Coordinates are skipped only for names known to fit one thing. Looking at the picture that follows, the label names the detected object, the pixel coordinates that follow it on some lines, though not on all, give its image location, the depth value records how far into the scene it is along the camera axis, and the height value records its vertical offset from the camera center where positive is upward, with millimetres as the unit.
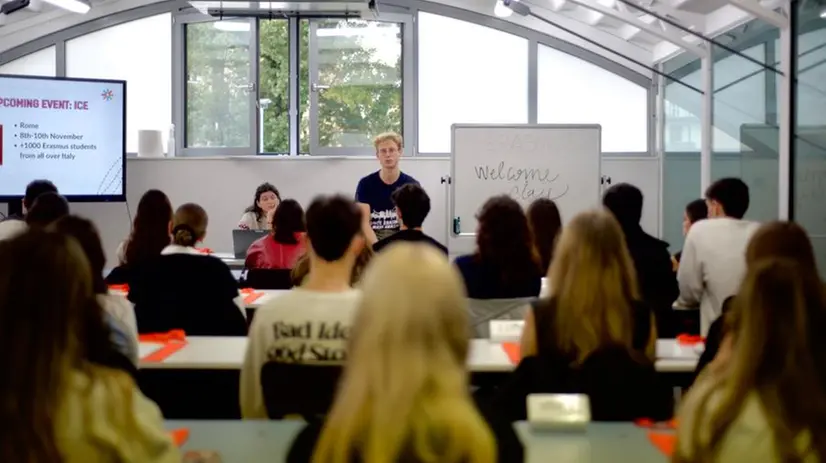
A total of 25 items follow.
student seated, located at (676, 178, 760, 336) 4059 -233
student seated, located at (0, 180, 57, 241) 5043 +55
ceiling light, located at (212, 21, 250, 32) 8086 +1653
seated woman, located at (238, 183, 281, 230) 6902 -45
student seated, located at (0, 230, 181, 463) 1546 -309
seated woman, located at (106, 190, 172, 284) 3680 -109
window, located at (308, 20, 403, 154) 8070 +1174
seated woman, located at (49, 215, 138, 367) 2430 -148
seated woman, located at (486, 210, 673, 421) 2391 -364
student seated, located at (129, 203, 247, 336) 3523 -378
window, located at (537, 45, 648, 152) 8062 +984
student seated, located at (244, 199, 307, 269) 4840 -227
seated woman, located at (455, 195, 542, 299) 3322 -211
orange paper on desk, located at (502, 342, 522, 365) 2992 -525
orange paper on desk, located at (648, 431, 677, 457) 2018 -565
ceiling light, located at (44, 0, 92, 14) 7168 +1667
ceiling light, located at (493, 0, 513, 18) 7254 +1649
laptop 6160 -255
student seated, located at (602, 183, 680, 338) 4020 -240
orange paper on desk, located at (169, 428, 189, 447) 2076 -564
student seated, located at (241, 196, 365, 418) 2424 -298
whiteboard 7258 +318
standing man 6059 +117
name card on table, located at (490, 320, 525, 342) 3273 -479
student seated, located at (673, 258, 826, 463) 1589 -327
